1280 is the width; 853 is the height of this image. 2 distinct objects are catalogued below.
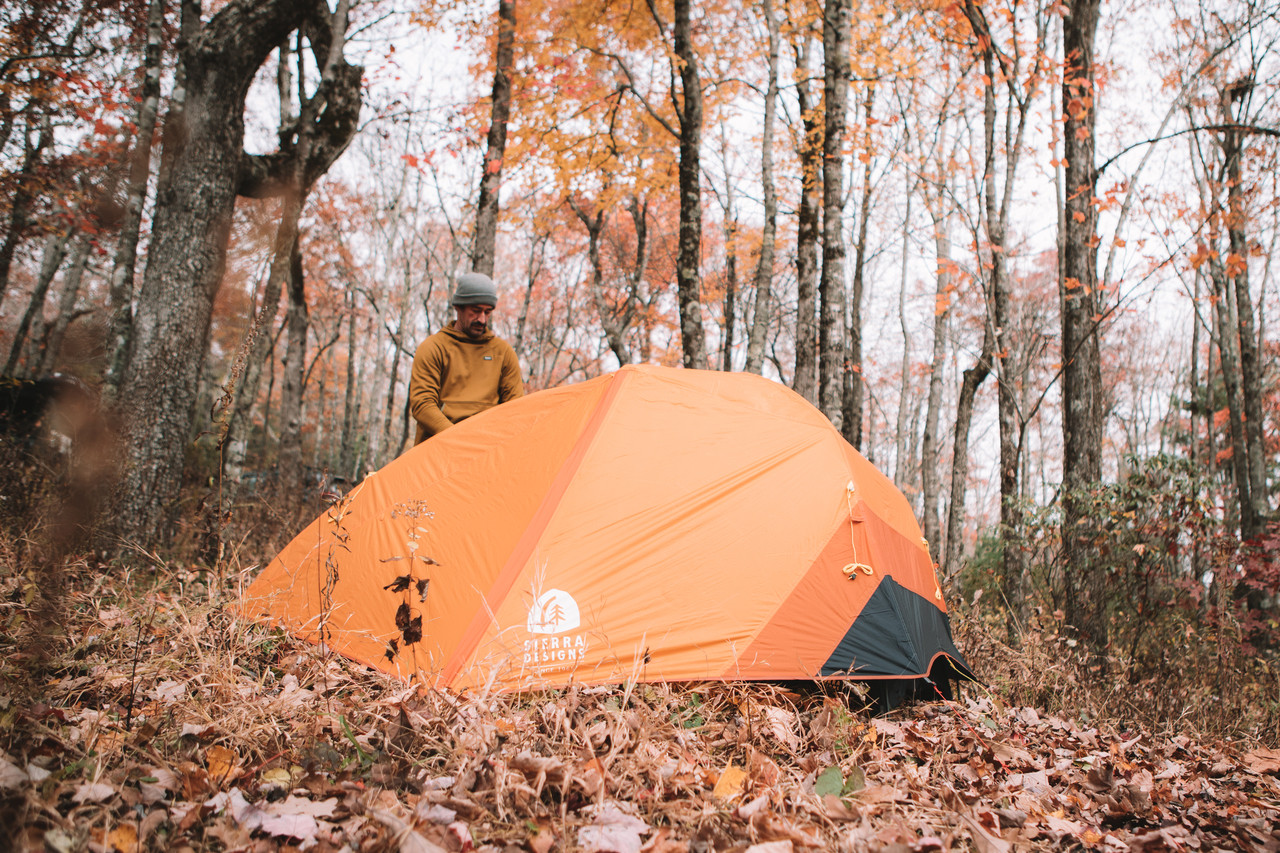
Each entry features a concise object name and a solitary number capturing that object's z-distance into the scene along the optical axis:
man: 4.25
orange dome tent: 2.70
